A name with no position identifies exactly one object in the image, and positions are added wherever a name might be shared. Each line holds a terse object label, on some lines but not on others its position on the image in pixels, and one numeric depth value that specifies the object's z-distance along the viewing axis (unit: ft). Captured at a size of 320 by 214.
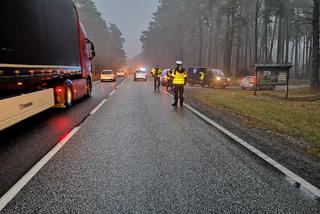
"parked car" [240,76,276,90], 96.58
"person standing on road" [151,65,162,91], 82.12
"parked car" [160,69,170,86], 99.78
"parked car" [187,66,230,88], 101.35
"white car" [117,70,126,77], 225.56
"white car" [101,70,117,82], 135.95
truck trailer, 24.22
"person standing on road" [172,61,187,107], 48.16
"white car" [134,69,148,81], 151.33
